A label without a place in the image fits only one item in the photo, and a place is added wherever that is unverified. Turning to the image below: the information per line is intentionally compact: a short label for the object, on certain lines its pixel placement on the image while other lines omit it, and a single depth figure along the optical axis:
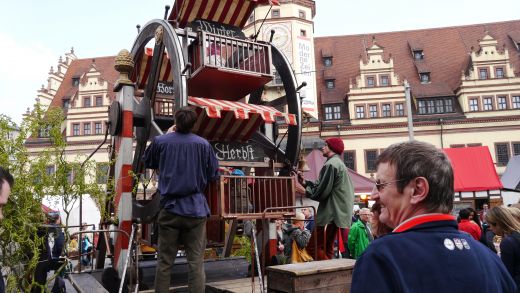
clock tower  33.38
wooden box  3.57
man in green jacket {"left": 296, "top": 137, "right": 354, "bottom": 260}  5.09
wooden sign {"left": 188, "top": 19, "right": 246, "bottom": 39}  6.54
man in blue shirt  3.88
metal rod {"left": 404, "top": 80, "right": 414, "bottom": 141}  18.03
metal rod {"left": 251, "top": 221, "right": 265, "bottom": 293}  4.04
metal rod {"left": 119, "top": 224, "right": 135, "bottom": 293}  4.16
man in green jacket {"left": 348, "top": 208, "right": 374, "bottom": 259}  6.98
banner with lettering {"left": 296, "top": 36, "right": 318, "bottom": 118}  33.47
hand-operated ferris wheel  5.22
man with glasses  1.28
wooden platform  4.20
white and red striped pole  5.53
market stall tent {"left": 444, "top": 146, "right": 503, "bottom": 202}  17.69
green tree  3.76
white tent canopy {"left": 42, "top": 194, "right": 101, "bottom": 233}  18.77
